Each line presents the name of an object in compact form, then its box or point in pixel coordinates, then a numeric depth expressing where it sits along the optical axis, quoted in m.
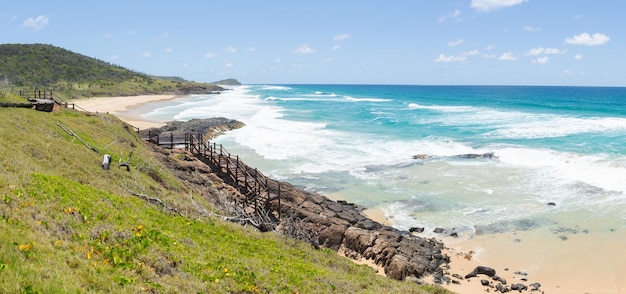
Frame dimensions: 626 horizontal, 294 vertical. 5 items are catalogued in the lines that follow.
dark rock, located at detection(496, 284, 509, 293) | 18.17
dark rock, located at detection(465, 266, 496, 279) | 19.41
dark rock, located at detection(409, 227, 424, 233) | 24.13
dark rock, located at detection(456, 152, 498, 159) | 41.23
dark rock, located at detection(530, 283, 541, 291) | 18.28
